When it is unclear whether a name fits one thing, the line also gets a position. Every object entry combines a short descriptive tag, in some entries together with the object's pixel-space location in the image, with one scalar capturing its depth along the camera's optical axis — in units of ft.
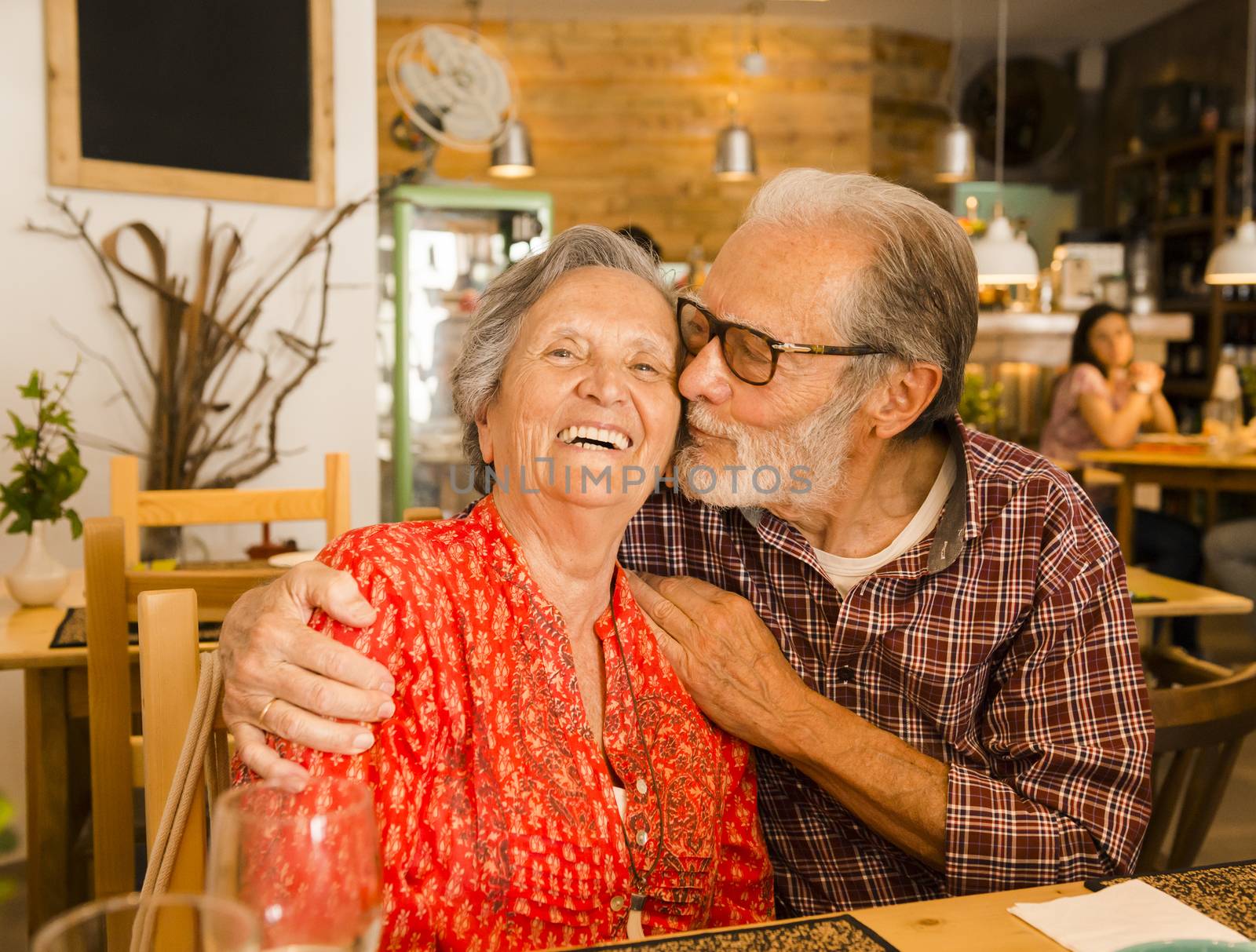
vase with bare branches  10.91
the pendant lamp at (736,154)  21.63
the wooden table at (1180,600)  8.80
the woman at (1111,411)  17.69
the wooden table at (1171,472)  17.57
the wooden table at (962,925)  2.99
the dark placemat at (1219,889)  3.14
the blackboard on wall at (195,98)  10.66
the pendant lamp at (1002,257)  19.52
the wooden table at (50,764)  7.10
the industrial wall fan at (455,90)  14.65
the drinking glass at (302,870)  2.11
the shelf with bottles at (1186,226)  26.23
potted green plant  8.04
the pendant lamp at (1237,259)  19.49
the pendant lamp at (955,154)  22.94
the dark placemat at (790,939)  2.94
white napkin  3.02
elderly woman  3.91
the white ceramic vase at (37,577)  8.04
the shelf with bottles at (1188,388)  26.68
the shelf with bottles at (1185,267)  27.14
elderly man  4.59
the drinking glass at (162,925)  1.70
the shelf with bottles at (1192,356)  26.99
